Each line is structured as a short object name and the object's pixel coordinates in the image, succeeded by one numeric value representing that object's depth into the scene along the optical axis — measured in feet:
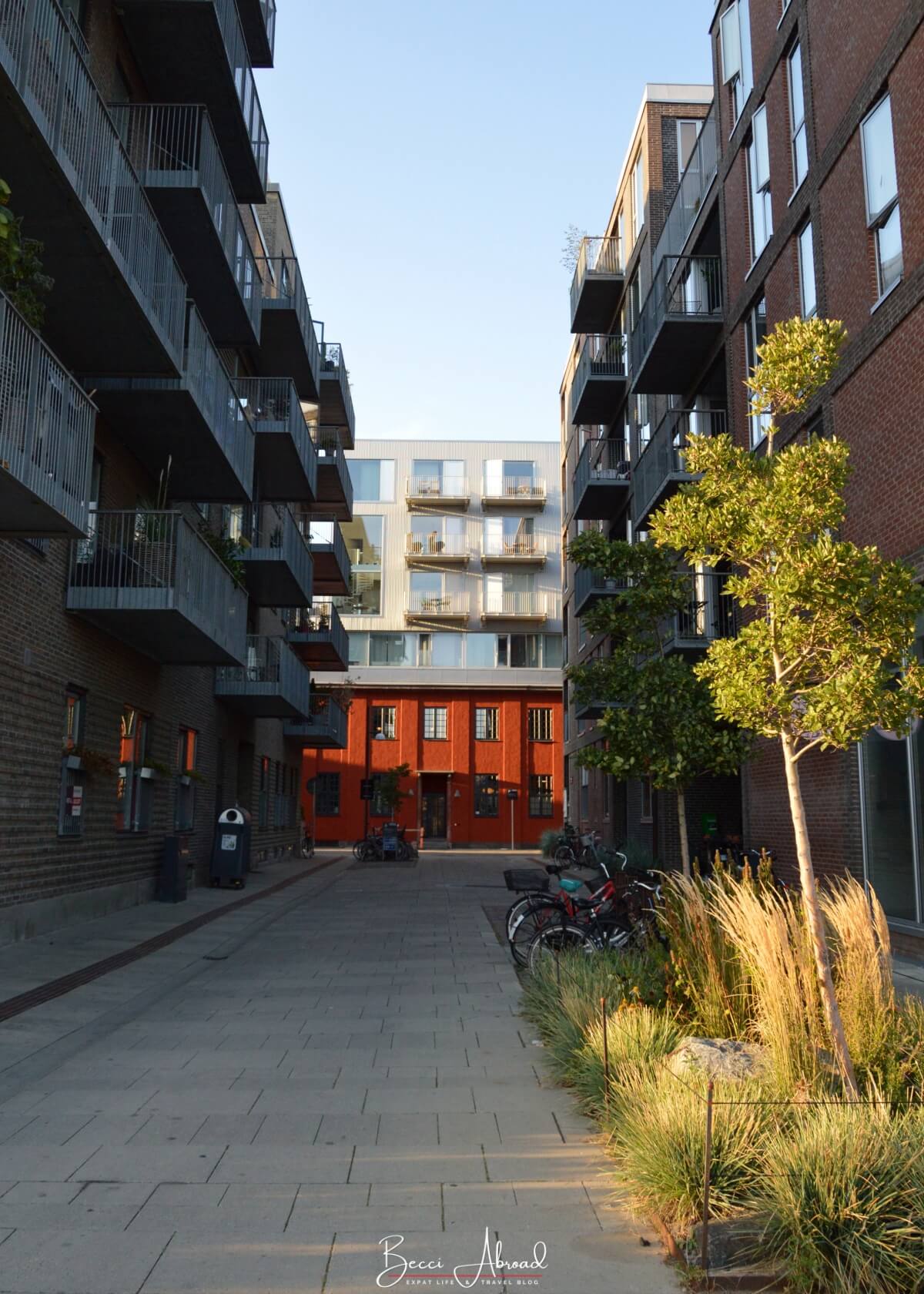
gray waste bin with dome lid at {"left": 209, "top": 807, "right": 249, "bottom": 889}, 69.21
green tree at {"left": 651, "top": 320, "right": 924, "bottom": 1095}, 19.58
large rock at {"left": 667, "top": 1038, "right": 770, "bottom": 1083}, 17.92
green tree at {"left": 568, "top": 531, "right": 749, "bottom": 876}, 43.45
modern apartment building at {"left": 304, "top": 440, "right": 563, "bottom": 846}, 163.12
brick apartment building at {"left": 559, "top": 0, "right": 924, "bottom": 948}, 39.04
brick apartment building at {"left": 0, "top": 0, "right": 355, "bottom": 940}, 33.81
